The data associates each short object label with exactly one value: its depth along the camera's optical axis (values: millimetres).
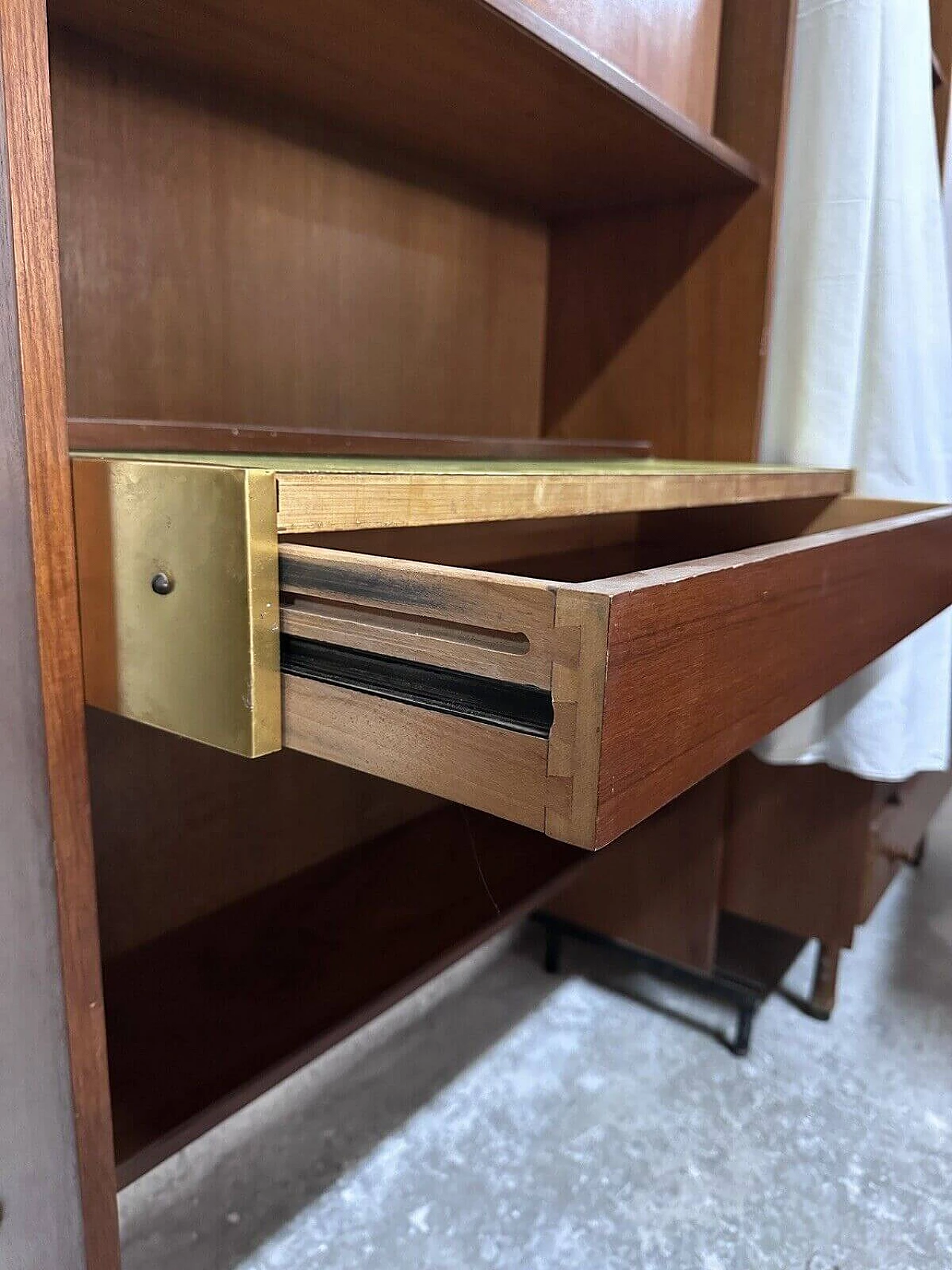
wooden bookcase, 562
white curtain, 1172
